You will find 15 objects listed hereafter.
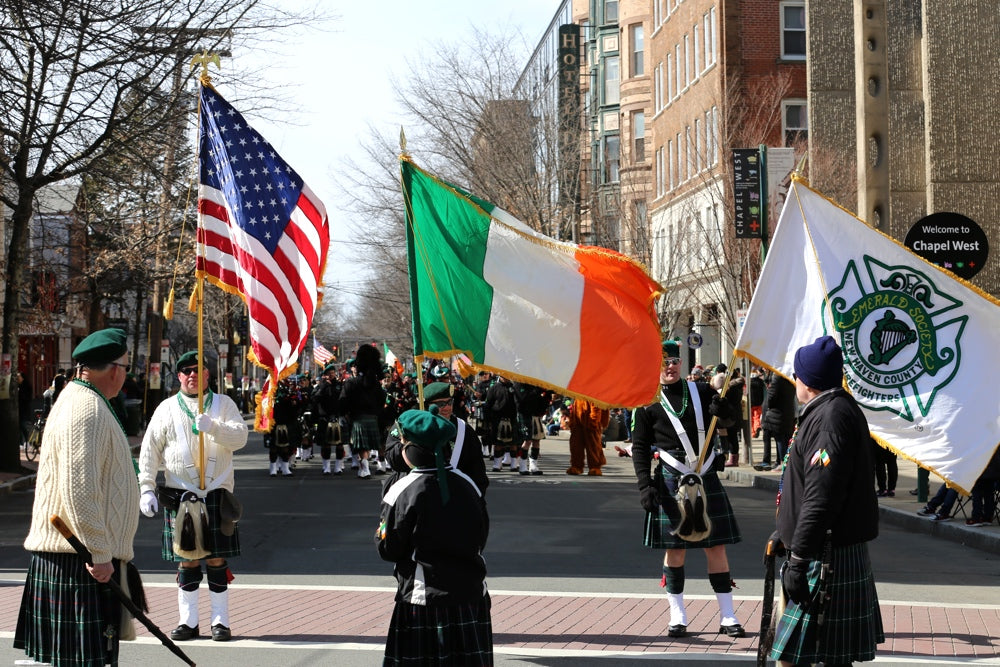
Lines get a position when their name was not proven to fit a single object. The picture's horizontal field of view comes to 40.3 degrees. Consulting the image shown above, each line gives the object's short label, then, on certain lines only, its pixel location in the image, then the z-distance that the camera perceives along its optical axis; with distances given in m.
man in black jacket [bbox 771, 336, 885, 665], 6.04
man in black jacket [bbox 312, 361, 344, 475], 23.84
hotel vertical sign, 41.84
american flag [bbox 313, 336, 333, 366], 38.07
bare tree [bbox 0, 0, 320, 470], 21.02
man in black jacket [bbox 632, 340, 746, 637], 8.91
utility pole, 22.59
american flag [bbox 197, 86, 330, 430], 9.98
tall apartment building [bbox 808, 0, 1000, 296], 19.77
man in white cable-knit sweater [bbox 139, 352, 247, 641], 8.91
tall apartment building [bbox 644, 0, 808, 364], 34.00
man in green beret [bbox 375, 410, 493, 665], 6.06
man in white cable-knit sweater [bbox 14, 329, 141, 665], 5.73
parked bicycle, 27.09
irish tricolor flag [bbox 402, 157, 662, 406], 8.37
